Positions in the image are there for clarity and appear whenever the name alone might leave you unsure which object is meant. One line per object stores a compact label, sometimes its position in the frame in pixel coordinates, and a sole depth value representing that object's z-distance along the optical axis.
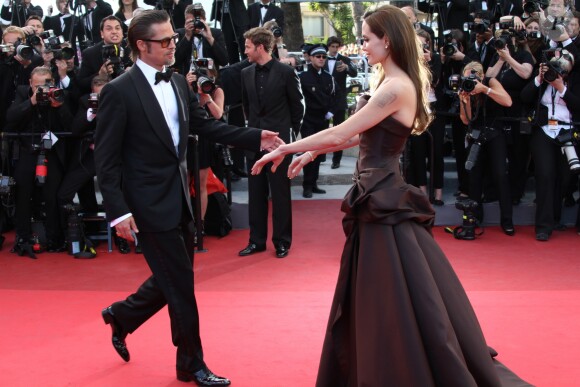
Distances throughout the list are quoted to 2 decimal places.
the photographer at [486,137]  7.86
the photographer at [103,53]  7.66
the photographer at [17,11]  9.98
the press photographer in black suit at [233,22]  10.19
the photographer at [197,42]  8.12
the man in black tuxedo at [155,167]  4.05
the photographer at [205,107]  7.08
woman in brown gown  3.56
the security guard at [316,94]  9.77
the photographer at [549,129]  7.78
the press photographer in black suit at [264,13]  10.07
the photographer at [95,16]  9.73
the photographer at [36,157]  7.59
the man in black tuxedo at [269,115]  7.45
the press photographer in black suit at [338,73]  10.27
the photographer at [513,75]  7.95
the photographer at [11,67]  7.93
